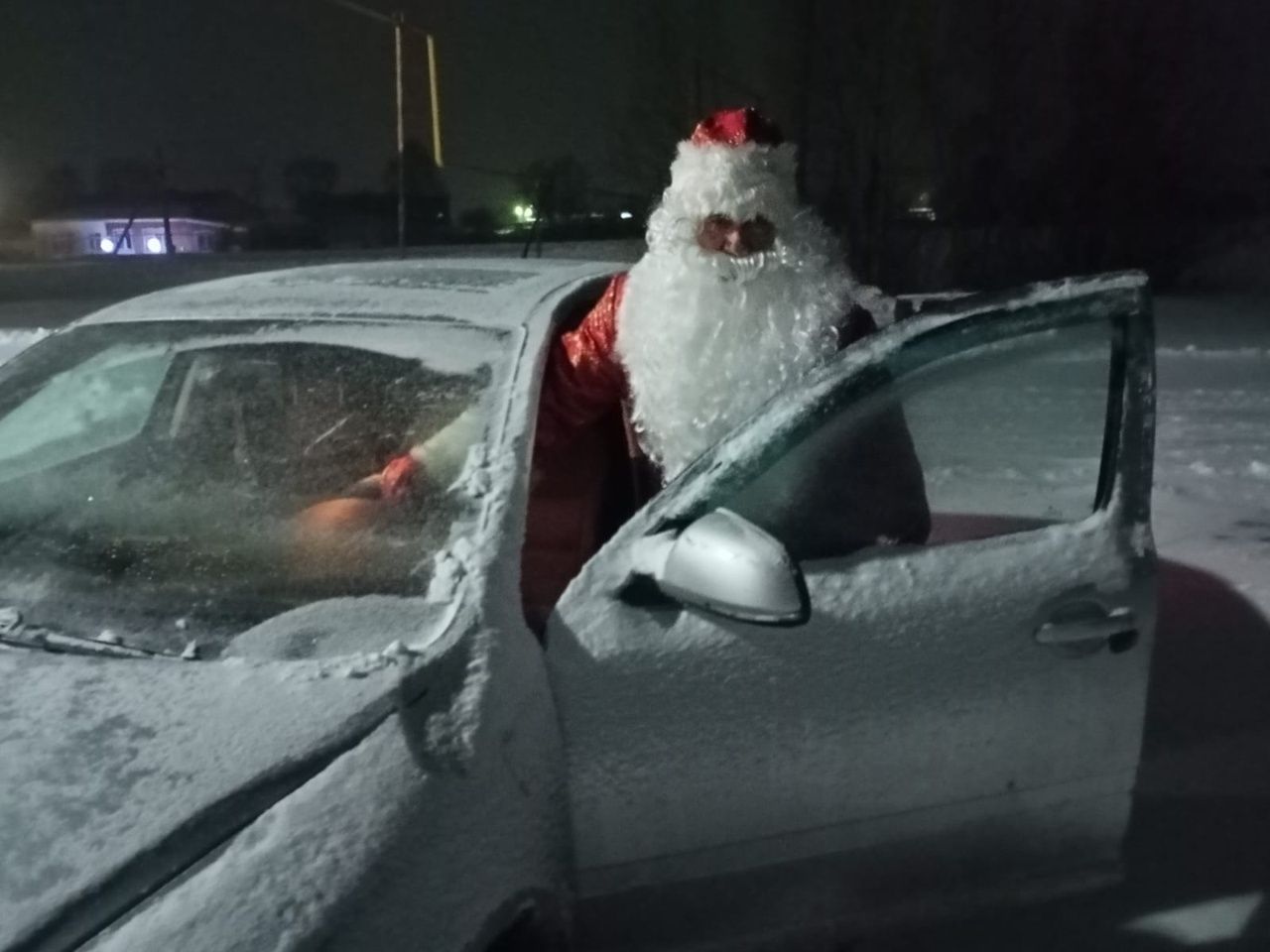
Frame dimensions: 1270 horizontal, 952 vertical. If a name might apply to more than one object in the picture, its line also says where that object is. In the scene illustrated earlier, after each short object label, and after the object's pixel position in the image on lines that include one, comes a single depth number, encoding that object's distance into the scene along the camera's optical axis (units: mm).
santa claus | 2422
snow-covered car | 1619
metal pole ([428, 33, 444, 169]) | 12523
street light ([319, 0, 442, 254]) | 11578
